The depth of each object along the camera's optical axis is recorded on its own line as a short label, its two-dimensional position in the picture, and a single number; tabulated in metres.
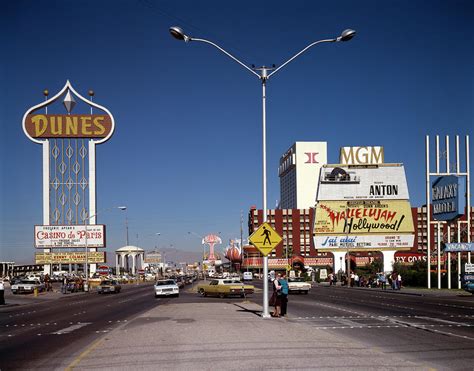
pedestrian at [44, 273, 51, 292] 70.50
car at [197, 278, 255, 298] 45.16
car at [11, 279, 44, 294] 65.16
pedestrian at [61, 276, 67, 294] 66.81
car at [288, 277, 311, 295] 51.62
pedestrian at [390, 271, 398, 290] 61.27
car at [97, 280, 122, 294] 66.00
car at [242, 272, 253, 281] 111.21
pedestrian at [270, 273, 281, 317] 23.80
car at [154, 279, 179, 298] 48.53
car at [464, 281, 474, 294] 47.81
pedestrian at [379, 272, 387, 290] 64.44
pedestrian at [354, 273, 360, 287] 79.55
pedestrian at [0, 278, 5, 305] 43.47
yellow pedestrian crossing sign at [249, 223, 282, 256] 23.09
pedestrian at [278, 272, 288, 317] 23.86
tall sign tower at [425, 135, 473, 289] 59.04
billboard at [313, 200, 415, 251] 91.81
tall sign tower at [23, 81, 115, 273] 90.88
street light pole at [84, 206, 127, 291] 71.81
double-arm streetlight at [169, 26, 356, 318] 22.69
